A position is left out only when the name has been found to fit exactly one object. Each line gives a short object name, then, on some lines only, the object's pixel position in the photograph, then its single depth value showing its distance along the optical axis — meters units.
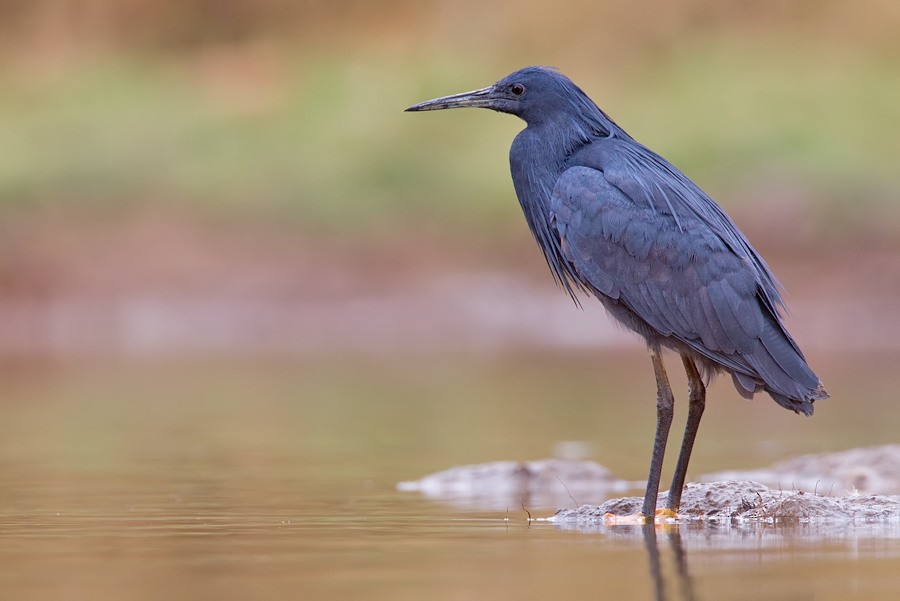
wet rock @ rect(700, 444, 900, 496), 17.11
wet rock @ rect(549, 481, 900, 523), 13.27
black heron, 14.14
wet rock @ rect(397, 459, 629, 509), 16.36
